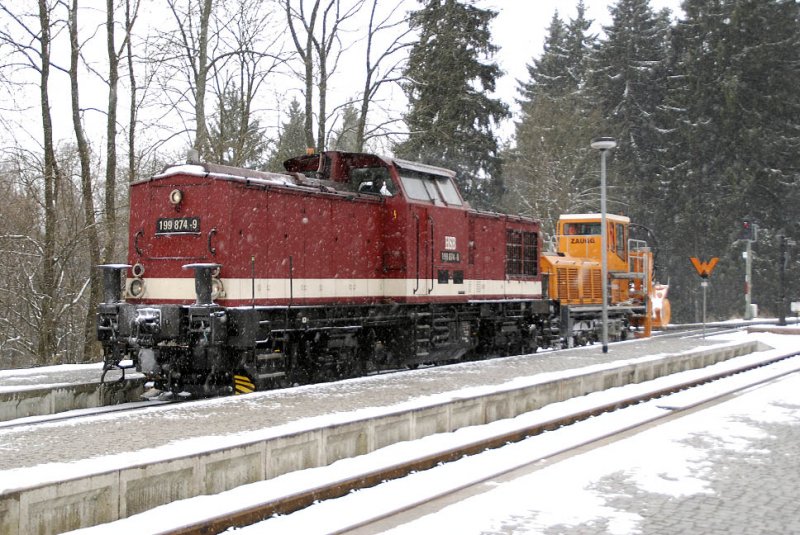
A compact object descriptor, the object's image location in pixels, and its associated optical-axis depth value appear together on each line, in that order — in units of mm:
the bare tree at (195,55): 21828
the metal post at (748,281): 36250
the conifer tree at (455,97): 27594
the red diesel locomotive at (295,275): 11336
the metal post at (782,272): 31516
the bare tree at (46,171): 18203
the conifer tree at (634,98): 47094
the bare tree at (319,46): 24875
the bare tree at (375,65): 26281
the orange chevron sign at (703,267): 21619
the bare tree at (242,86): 23258
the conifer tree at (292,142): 30734
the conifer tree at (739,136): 42969
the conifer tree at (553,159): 39344
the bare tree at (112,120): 18797
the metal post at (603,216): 16723
